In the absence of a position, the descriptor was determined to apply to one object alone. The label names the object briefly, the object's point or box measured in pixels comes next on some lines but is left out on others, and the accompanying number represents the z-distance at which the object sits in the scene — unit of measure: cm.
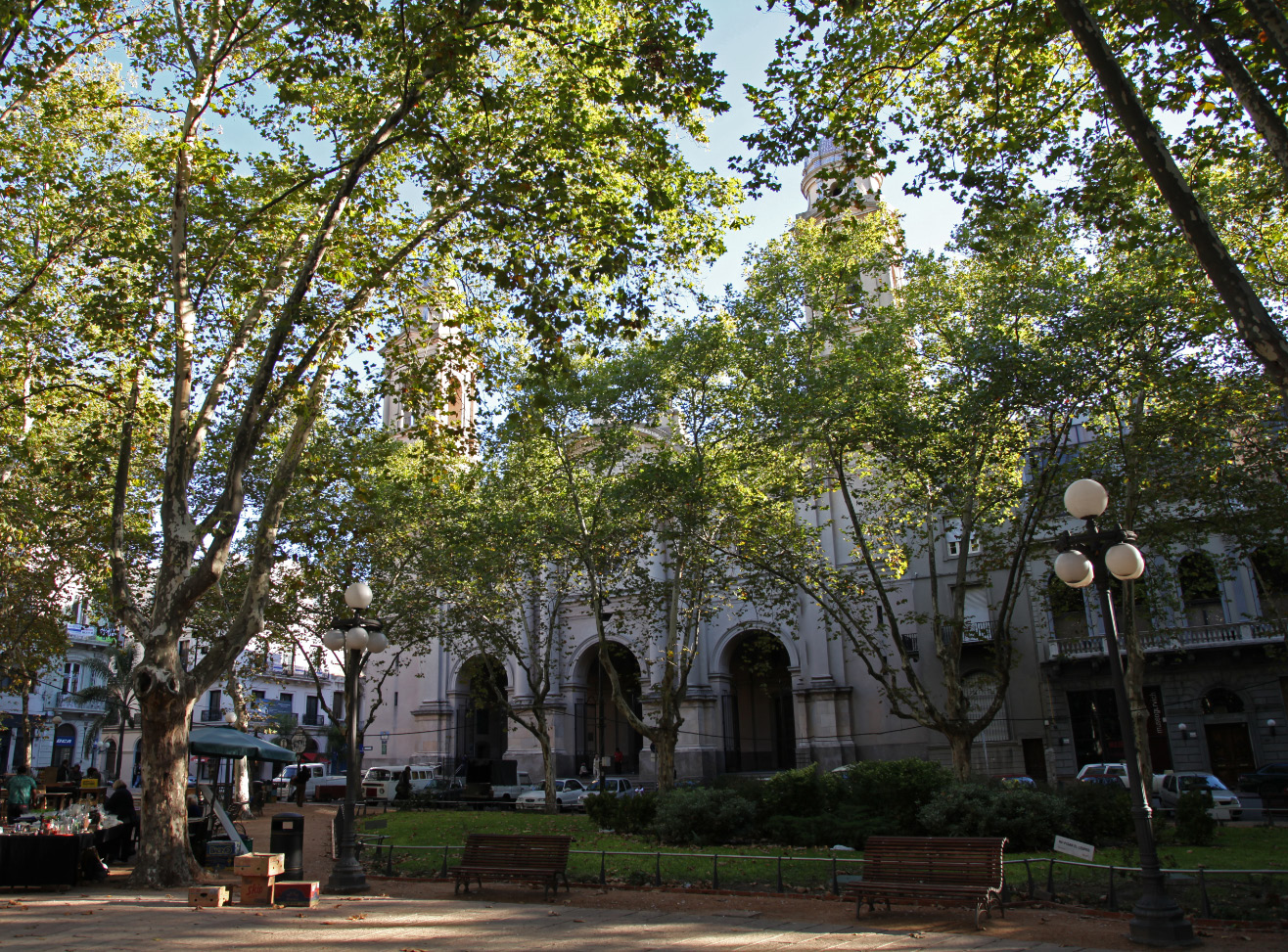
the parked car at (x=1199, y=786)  2034
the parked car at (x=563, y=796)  2977
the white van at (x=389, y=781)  3183
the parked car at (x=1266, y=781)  2275
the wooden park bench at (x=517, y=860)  1123
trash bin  1245
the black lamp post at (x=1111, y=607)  801
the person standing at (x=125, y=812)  1446
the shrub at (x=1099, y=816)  1435
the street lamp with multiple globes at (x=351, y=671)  1177
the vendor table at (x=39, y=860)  1128
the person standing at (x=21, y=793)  1596
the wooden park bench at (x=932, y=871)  890
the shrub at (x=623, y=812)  1806
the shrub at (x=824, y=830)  1488
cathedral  2705
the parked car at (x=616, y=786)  3033
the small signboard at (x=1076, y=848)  908
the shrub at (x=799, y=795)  1670
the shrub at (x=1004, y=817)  1370
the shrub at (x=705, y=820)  1616
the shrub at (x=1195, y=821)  1453
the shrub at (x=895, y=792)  1496
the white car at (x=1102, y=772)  2384
